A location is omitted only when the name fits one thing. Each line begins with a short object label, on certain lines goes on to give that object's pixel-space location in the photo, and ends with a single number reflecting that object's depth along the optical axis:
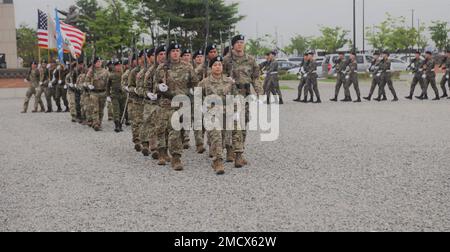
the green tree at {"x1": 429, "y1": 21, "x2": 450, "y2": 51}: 70.00
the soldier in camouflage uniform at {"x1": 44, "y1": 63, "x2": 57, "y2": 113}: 18.41
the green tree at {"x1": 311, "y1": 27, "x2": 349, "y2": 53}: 62.75
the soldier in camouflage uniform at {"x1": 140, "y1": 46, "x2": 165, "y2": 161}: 9.09
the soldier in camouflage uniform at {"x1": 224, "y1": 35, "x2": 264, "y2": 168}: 9.37
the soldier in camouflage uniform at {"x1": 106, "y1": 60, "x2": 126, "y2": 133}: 12.98
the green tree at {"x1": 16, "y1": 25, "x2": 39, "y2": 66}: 69.44
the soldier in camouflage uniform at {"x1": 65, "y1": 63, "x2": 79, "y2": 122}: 15.78
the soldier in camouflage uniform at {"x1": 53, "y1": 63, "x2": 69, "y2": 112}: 18.14
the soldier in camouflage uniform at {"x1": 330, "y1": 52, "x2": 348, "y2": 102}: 20.84
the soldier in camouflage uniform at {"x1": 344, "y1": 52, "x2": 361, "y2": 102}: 20.72
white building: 45.78
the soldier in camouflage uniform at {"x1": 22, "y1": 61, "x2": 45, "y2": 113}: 18.97
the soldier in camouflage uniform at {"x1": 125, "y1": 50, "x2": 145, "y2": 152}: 10.56
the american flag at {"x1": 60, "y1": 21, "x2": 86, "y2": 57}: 18.29
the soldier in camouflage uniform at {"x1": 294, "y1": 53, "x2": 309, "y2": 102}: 20.61
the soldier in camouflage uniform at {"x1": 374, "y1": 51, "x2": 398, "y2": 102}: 20.80
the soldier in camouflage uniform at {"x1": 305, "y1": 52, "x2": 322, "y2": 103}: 20.36
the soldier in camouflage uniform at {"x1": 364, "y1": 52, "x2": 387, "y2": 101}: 20.97
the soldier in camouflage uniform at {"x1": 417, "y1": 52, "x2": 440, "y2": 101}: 20.83
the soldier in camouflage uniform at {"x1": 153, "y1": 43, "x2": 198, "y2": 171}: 8.78
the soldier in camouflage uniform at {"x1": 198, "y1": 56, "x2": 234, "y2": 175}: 8.27
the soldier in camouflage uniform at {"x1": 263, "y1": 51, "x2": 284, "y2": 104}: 19.89
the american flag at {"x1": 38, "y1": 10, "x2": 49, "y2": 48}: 20.92
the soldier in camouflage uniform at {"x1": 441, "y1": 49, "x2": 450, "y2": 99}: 21.46
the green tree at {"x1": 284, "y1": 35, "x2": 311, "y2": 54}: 83.00
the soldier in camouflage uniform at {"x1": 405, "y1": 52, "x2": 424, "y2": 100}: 21.11
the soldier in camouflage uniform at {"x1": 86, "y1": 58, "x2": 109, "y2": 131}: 13.55
